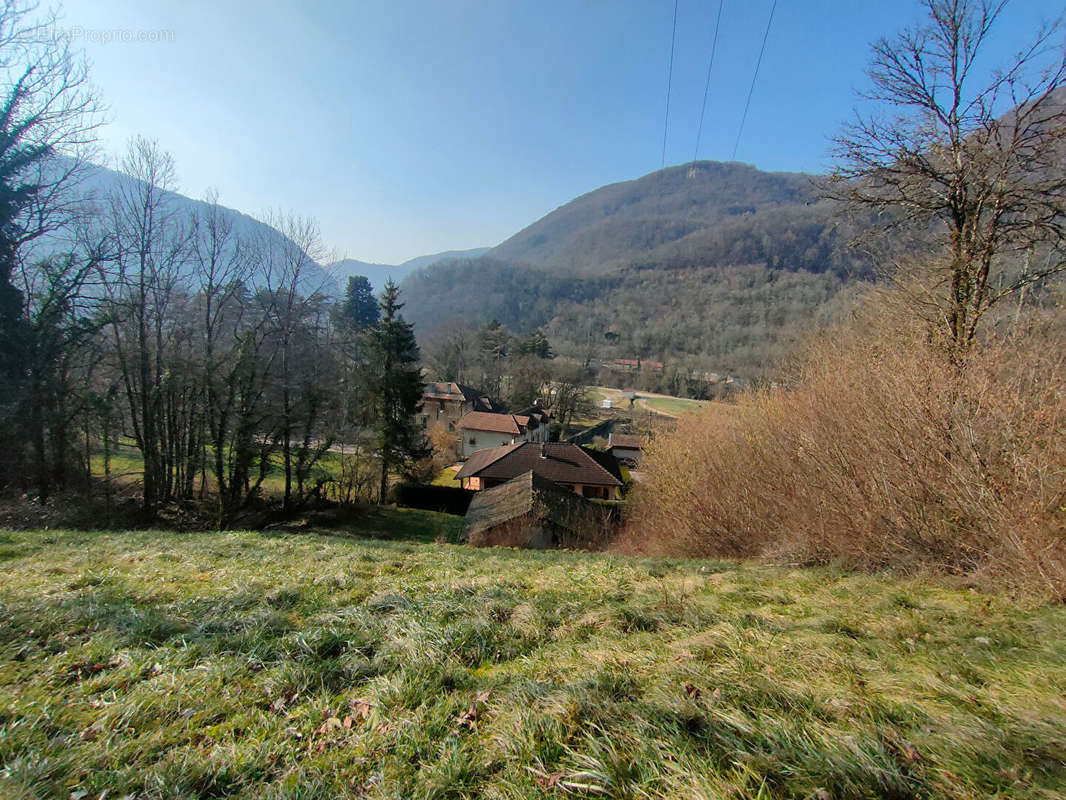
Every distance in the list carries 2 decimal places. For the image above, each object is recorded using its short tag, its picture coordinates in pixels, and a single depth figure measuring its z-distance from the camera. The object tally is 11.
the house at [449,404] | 46.91
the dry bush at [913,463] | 4.99
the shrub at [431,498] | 25.91
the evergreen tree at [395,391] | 24.80
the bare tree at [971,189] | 6.61
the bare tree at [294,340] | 18.22
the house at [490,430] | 40.25
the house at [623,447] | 38.94
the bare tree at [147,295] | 15.70
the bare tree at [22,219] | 13.12
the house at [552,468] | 27.61
